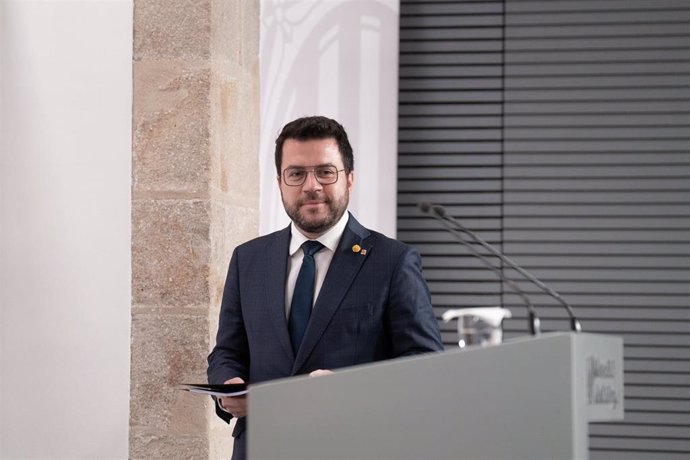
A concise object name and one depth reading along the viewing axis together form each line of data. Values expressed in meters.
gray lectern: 3.95
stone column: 5.60
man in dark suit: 4.86
